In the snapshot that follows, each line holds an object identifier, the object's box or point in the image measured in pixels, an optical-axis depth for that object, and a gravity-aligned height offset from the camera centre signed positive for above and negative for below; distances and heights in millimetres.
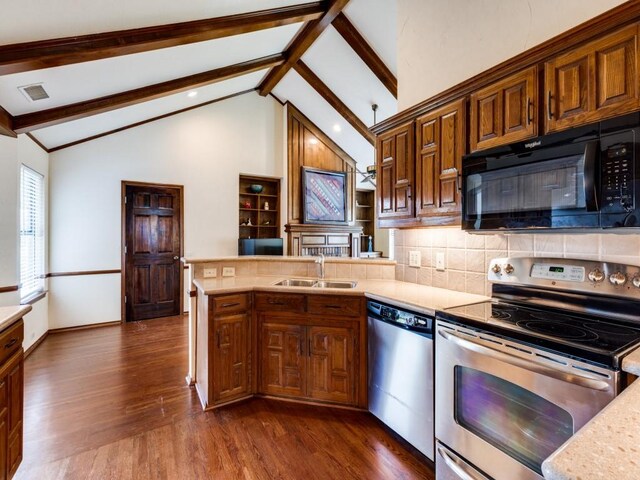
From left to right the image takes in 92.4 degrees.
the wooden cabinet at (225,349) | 2314 -855
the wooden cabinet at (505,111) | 1586 +703
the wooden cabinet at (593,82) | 1272 +699
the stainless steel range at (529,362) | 1143 -514
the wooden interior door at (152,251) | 4855 -198
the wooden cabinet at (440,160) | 1938 +518
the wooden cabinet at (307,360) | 2275 -937
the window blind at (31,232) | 3559 +96
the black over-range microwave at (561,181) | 1238 +265
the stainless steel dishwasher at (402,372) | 1767 -844
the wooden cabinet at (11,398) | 1461 -807
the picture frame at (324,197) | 6172 +872
